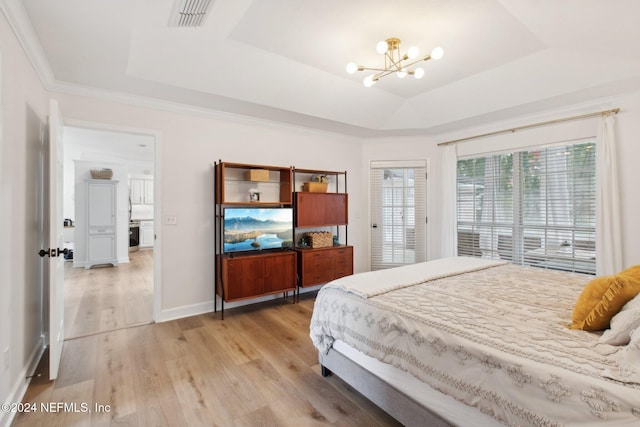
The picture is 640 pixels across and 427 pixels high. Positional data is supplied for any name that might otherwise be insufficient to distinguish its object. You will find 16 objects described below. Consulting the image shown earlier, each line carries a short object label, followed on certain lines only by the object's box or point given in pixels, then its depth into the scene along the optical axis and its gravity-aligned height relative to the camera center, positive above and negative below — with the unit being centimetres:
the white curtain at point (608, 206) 317 +8
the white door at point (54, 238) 221 -14
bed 108 -61
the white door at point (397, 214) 504 +3
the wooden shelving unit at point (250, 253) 345 -45
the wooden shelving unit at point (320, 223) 406 -10
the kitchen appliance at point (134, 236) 809 -47
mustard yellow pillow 143 -44
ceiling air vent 208 +151
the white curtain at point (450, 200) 465 +24
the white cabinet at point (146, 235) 862 -47
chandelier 230 +133
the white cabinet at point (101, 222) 612 -6
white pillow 127 -49
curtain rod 321 +113
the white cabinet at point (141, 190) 884 +85
